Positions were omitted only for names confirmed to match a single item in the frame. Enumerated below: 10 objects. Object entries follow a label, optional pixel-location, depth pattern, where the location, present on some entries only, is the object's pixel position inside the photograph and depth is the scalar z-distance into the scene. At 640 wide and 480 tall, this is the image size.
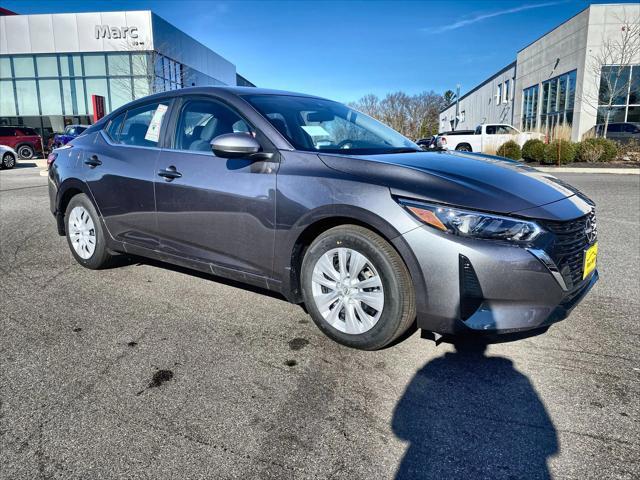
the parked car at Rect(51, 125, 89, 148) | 21.70
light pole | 60.01
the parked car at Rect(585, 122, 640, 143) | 23.07
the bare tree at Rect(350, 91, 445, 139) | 52.47
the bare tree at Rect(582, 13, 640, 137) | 25.14
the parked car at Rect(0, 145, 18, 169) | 20.33
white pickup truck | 25.41
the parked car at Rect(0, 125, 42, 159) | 25.75
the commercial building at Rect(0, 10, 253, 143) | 31.53
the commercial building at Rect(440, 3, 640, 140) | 25.61
